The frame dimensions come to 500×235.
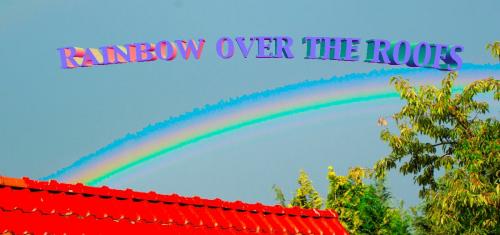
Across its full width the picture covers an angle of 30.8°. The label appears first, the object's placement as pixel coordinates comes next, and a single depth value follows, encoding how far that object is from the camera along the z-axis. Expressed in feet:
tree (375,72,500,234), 78.54
